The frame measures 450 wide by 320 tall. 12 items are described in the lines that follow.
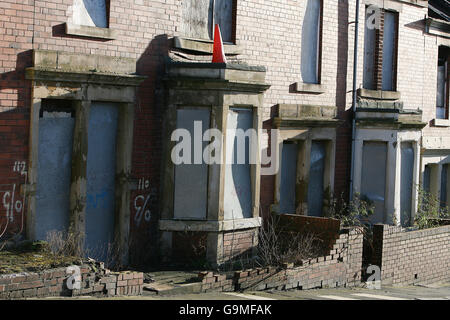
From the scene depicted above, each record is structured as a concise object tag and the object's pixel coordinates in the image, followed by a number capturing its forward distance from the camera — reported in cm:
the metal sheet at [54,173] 1038
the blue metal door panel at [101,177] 1111
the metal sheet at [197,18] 1227
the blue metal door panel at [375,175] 1556
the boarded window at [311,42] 1460
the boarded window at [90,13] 1068
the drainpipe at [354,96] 1549
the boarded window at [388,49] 1669
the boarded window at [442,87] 1912
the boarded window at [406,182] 1572
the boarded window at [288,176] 1441
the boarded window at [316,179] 1501
